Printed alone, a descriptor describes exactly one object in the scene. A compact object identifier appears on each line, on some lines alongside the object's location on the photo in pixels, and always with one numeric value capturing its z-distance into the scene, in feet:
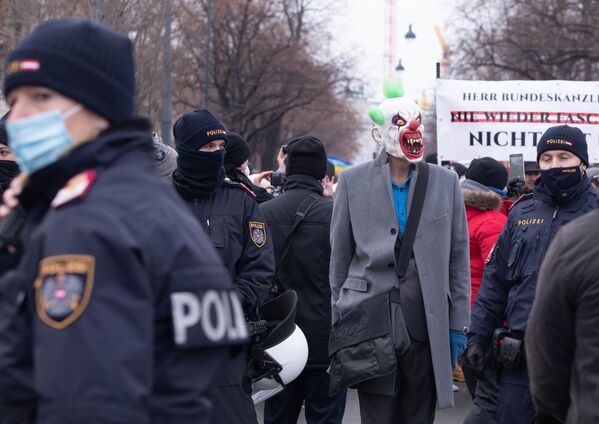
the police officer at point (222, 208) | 15.92
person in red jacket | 23.95
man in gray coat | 16.62
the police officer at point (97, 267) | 6.63
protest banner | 32.63
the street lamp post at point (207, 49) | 93.76
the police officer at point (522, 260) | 16.22
